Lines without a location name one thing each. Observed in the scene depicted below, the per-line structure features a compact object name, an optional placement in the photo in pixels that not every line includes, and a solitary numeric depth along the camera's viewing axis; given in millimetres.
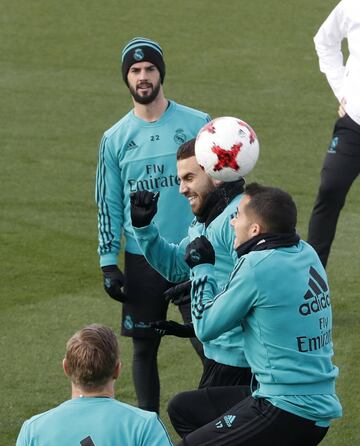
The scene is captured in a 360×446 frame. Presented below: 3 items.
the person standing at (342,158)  20156
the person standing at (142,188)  15937
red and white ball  13289
